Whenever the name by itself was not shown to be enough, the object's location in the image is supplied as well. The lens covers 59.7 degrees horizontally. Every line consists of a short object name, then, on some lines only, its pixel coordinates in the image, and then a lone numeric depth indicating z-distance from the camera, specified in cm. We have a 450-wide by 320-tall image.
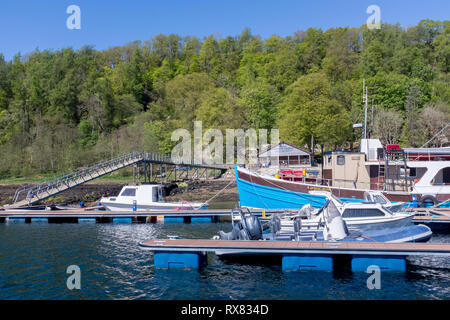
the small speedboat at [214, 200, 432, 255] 1661
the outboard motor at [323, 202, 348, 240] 1666
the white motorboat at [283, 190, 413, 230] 1927
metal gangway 3388
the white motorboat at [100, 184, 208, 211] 3011
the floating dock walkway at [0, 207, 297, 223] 2828
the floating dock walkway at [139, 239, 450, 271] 1463
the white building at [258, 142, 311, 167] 5041
